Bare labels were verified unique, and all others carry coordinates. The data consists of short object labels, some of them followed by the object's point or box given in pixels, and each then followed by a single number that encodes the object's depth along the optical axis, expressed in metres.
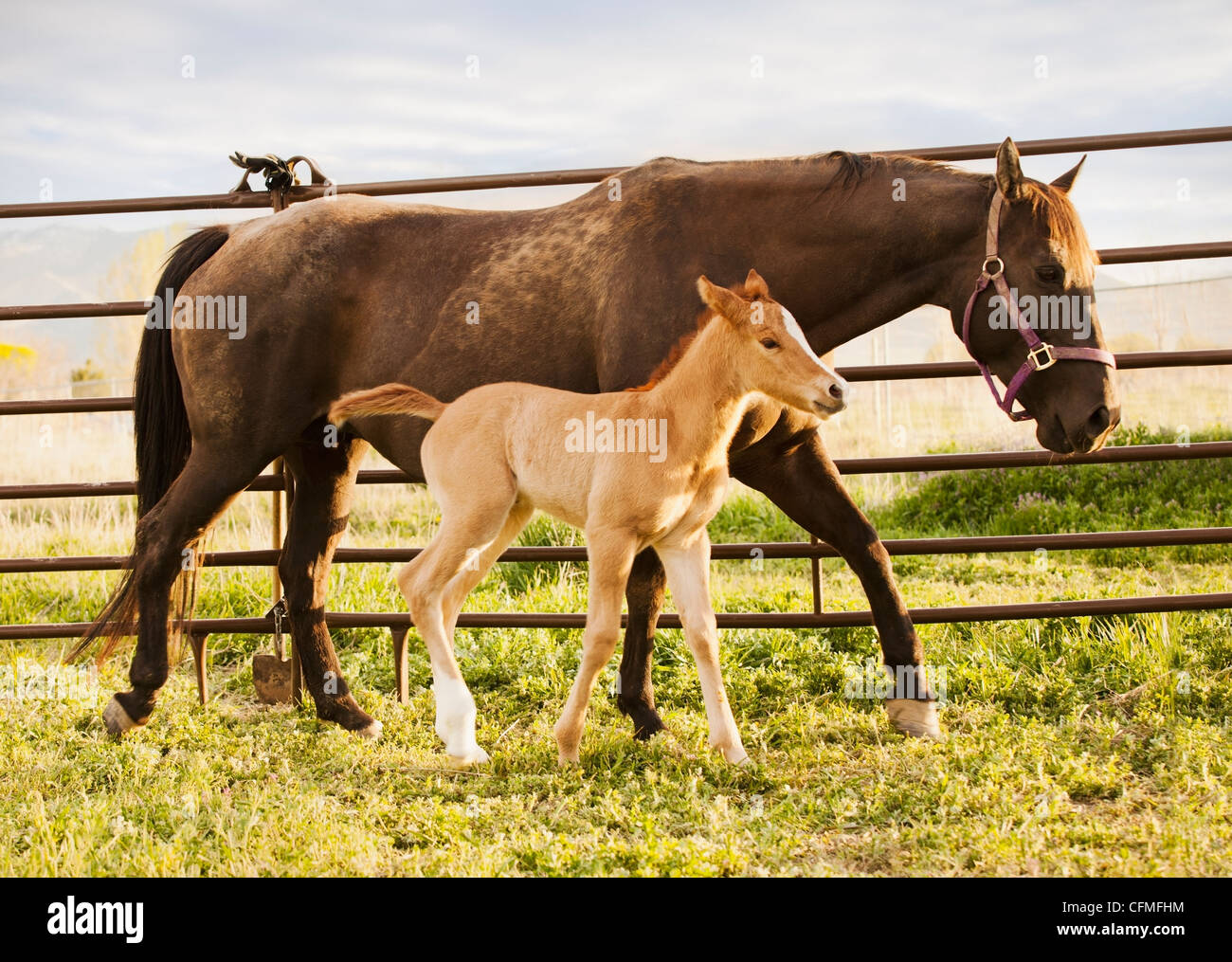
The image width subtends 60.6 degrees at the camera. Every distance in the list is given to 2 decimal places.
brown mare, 3.70
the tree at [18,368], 26.06
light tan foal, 3.42
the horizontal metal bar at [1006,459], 4.70
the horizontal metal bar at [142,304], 4.71
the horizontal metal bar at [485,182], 4.74
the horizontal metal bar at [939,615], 4.73
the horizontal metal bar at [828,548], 4.73
